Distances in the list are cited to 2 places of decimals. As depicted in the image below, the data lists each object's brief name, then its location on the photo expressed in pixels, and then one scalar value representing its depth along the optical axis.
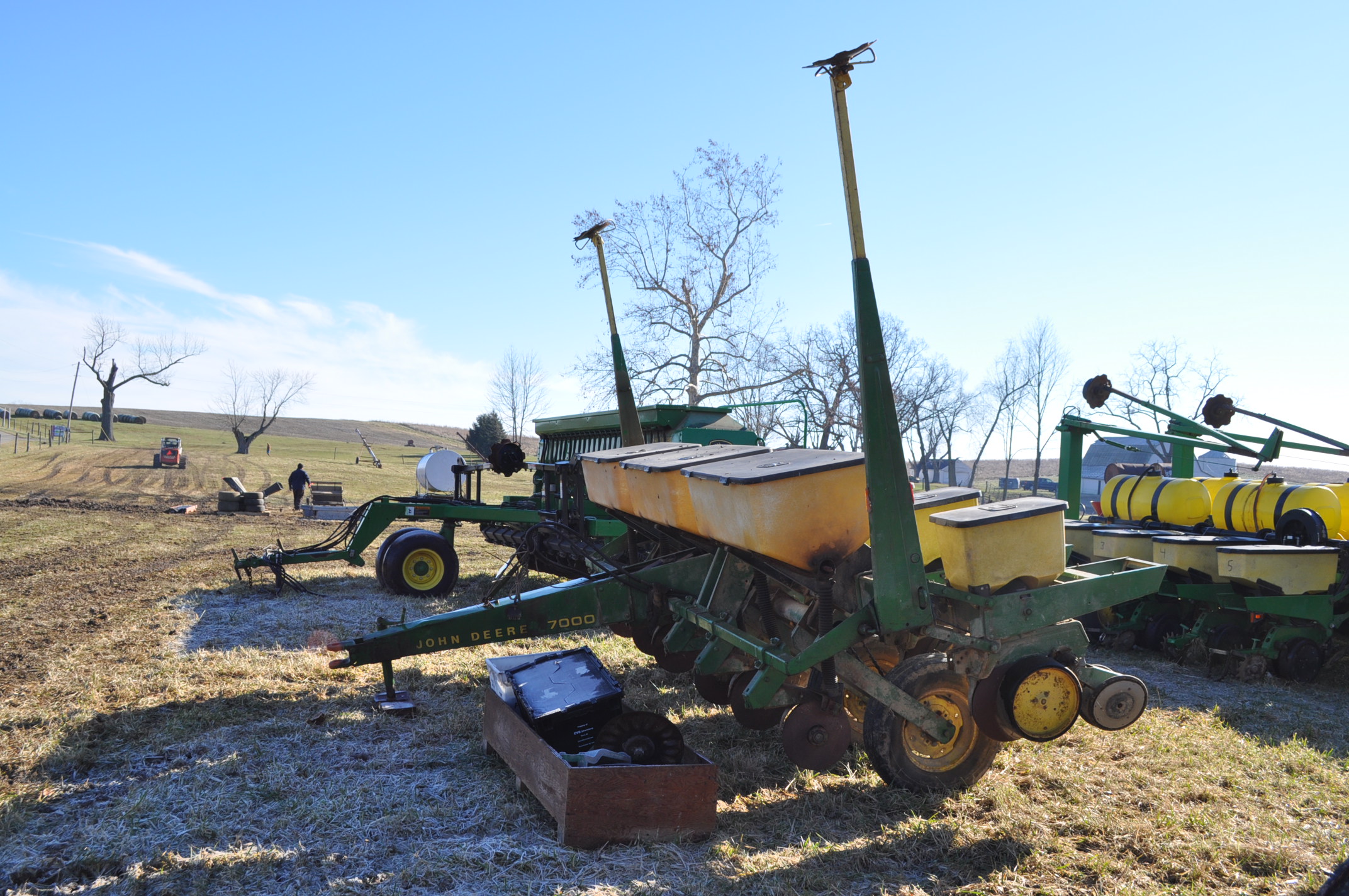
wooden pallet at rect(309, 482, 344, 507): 25.78
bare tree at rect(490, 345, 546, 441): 45.88
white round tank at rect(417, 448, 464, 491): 14.14
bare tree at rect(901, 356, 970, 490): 40.56
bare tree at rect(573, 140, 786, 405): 27.41
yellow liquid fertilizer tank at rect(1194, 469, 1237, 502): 10.09
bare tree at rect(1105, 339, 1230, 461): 42.77
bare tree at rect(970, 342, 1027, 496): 47.56
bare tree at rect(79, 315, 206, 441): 60.56
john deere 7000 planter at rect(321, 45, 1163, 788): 4.46
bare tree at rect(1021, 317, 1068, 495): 46.44
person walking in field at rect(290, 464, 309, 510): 26.39
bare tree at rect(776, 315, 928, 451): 26.33
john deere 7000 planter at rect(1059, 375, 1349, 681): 7.88
